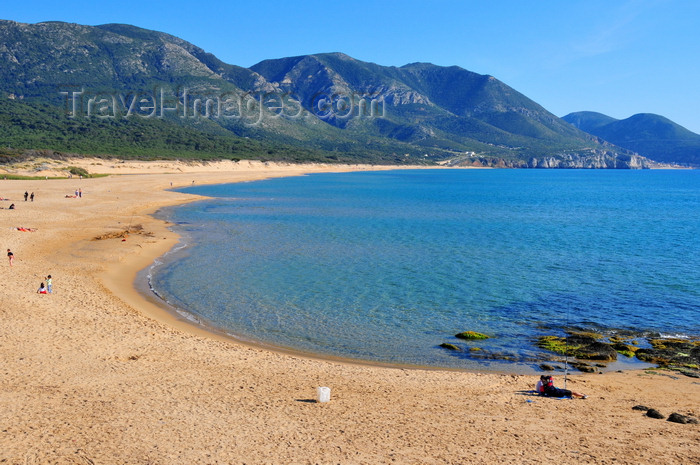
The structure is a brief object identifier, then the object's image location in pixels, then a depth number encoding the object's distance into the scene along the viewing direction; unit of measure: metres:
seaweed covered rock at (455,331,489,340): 18.83
